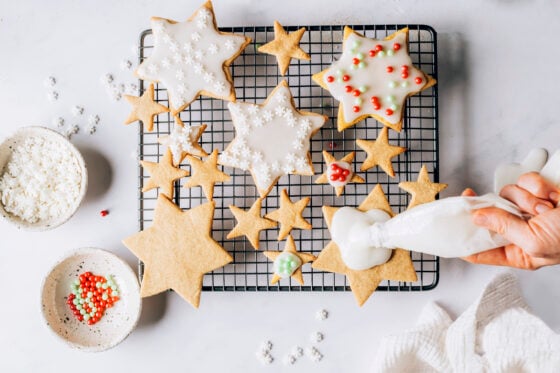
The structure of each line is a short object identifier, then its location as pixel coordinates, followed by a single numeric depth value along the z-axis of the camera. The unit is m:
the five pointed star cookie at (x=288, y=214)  0.69
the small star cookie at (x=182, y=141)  0.70
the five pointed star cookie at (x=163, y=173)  0.70
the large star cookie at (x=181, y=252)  0.70
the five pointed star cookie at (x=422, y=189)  0.68
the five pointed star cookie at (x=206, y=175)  0.70
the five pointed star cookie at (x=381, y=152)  0.69
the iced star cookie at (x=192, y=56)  0.70
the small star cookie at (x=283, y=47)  0.69
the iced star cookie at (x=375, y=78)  0.69
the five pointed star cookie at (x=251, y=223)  0.70
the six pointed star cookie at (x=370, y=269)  0.69
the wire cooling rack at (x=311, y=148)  0.73
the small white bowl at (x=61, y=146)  0.72
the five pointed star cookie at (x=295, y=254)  0.70
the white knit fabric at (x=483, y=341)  0.70
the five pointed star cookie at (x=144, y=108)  0.70
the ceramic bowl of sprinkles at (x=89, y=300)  0.73
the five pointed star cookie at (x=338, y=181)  0.69
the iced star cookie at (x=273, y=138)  0.69
